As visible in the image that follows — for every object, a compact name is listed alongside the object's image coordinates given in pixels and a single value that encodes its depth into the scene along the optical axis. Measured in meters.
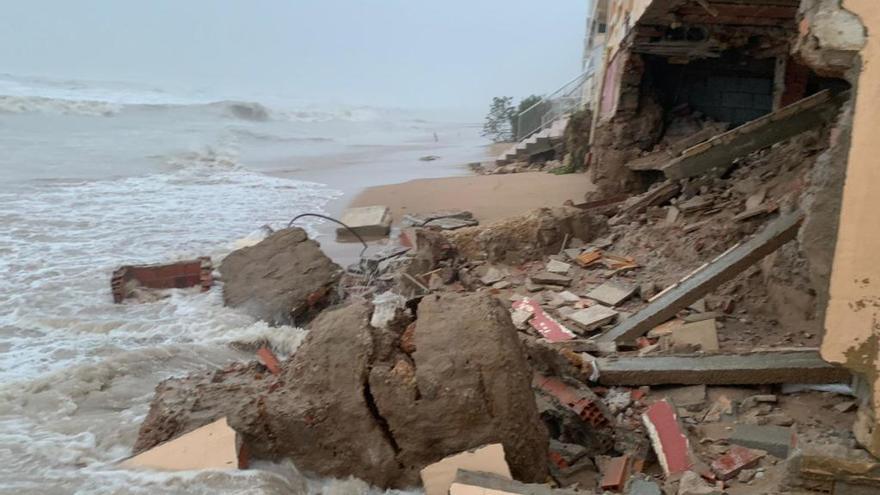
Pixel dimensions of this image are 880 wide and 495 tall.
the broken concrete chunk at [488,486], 3.12
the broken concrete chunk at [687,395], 4.27
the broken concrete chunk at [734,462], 3.49
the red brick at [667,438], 3.68
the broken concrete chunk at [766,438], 3.57
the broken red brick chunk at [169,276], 8.06
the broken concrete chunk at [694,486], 3.21
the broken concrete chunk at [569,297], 6.56
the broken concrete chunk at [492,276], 7.51
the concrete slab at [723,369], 4.07
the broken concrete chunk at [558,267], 7.35
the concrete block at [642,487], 3.23
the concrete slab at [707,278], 5.01
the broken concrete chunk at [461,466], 3.40
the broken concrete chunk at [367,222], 10.62
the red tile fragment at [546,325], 5.72
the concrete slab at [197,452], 3.81
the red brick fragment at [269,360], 5.03
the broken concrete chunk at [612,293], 6.31
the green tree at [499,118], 32.98
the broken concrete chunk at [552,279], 7.06
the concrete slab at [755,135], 6.64
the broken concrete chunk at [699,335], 5.04
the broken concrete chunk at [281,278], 7.33
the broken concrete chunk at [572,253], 7.71
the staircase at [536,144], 17.22
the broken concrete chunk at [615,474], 3.58
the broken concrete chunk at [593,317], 5.87
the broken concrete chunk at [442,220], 10.29
